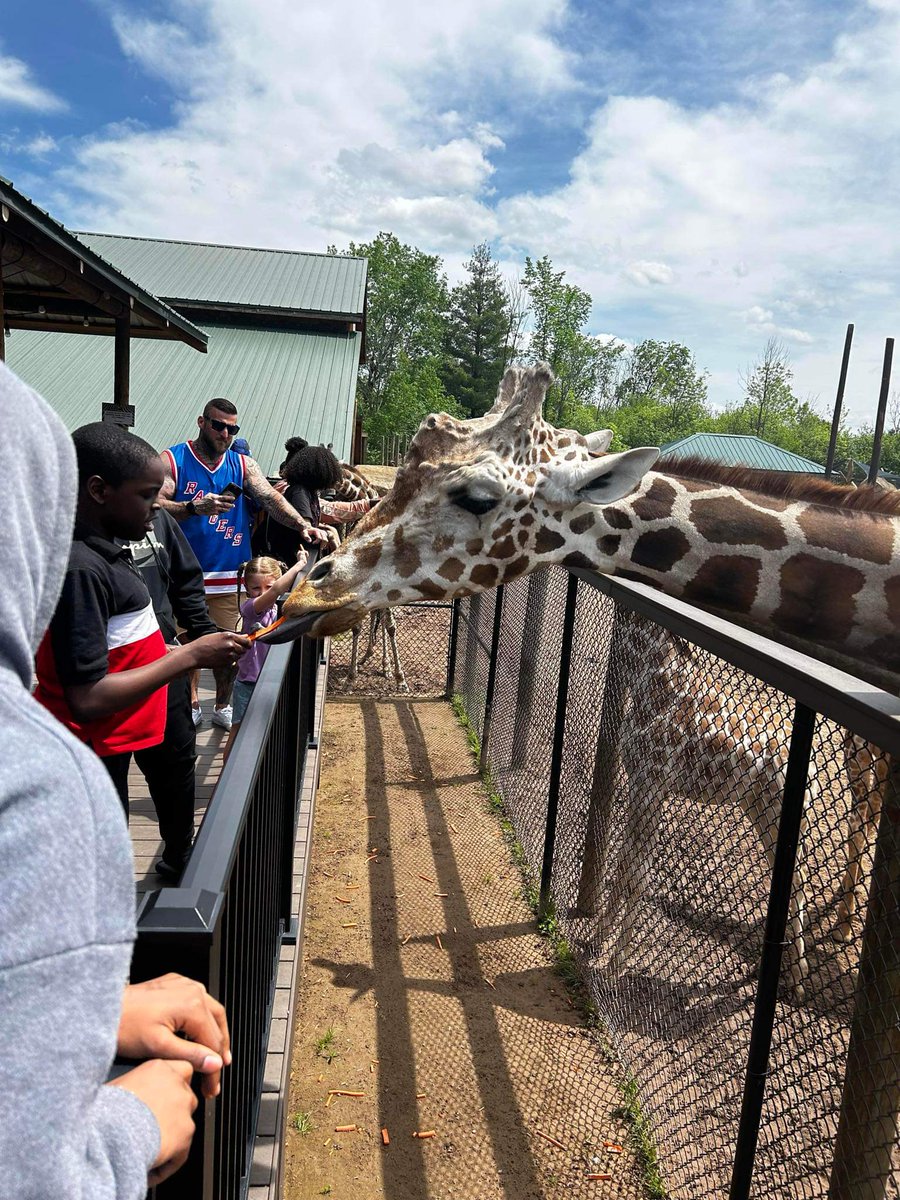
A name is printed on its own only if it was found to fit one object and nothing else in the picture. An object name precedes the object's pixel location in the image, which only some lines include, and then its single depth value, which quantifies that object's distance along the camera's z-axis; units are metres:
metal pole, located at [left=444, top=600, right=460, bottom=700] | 7.79
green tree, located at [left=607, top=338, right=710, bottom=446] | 63.97
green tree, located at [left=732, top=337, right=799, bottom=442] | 62.25
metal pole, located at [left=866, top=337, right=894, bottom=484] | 17.43
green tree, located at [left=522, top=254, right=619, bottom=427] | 56.22
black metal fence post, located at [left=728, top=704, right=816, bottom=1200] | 2.04
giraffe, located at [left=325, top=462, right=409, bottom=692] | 8.29
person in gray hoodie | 0.65
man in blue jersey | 4.90
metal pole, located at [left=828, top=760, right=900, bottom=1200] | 1.95
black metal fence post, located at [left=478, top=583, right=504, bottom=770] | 5.90
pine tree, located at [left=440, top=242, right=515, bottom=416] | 56.94
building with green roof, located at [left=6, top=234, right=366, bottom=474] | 15.77
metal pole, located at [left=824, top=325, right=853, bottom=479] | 23.69
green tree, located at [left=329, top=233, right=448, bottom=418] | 51.00
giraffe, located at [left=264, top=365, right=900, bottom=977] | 2.97
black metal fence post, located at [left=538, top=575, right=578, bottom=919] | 4.06
